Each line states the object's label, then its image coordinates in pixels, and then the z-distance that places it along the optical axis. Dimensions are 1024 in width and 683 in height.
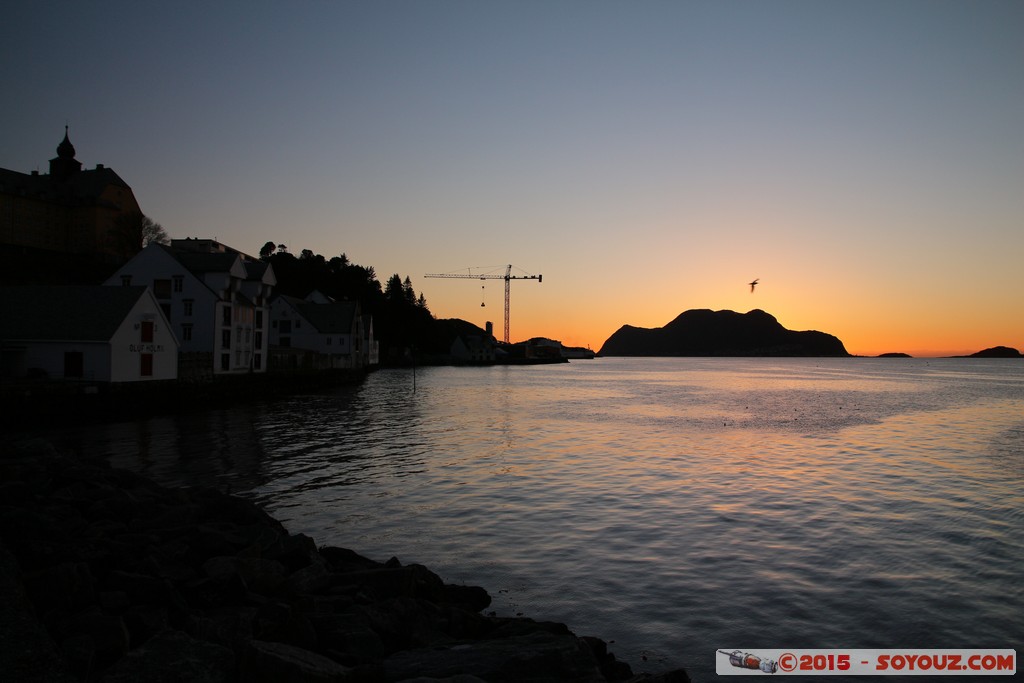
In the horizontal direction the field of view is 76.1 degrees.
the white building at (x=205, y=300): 54.94
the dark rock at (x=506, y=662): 7.46
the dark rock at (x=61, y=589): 8.27
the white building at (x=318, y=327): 93.94
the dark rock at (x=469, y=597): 11.20
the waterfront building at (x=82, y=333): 39.81
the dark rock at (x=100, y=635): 7.05
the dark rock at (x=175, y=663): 6.46
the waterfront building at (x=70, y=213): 89.56
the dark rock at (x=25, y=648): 6.07
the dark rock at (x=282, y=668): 6.49
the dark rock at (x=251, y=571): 9.87
